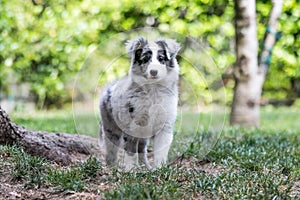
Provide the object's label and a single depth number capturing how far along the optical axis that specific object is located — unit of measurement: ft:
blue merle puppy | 14.78
